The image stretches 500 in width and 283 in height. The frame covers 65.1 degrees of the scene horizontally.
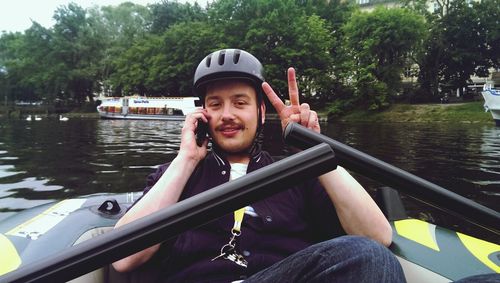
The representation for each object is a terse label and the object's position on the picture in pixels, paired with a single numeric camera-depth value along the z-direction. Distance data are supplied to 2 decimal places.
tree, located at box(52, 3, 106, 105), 60.03
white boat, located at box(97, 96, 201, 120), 42.09
